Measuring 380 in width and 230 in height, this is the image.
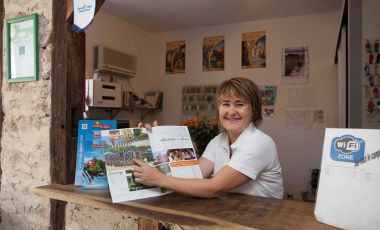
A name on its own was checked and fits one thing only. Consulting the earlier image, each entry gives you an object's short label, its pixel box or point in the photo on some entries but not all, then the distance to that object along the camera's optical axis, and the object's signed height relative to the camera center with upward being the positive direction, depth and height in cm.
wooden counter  83 -31
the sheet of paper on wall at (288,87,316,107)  408 +26
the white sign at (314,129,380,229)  68 -16
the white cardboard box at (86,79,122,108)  371 +26
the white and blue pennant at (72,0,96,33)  137 +48
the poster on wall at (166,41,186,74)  494 +98
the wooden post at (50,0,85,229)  150 +8
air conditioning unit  395 +75
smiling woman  103 -18
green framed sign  160 +37
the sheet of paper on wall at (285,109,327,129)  402 -4
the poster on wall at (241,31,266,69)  434 +97
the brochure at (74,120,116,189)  122 -18
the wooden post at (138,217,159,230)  100 -38
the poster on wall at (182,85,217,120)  469 +22
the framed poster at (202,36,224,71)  464 +98
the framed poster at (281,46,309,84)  412 +72
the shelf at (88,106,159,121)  419 +7
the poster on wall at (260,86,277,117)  427 +23
